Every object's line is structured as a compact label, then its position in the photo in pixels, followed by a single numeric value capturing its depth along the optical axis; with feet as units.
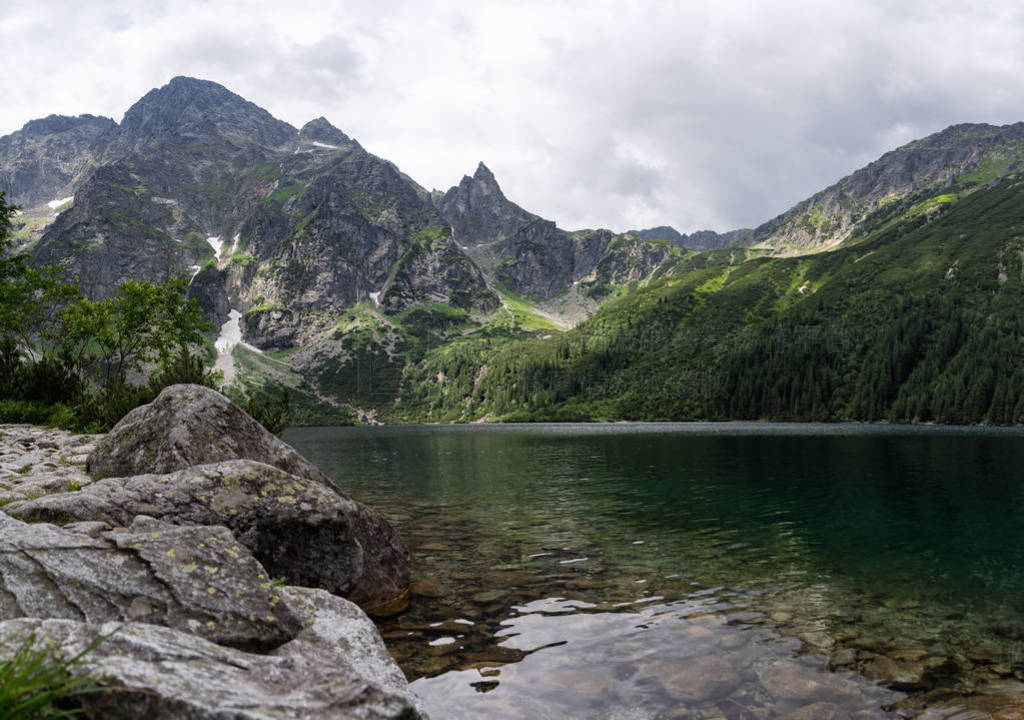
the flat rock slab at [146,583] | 19.92
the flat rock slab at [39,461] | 47.54
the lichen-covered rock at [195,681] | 13.35
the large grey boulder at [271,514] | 38.17
